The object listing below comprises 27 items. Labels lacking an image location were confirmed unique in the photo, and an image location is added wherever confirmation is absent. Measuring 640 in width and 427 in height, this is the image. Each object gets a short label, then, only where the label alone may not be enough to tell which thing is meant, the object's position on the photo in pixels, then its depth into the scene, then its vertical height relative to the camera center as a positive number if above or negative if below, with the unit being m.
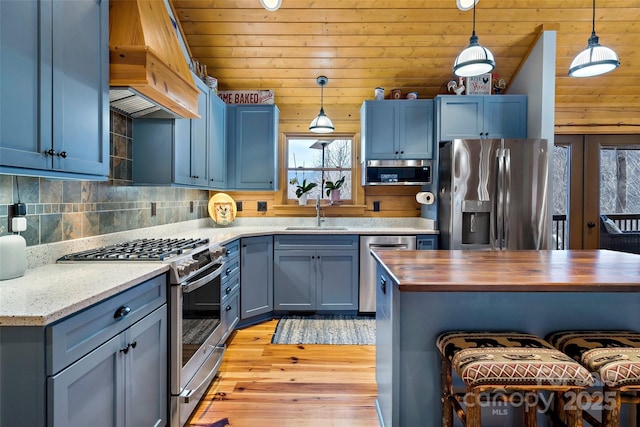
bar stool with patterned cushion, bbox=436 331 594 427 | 1.25 -0.58
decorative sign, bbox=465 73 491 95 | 3.77 +1.36
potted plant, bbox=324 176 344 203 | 4.12 +0.26
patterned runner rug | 3.10 -1.14
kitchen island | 1.62 -0.49
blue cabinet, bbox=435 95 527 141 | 3.69 +1.02
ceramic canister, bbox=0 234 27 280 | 1.42 -0.20
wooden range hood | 1.82 +0.81
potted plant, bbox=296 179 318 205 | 4.09 +0.24
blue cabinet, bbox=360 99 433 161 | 3.81 +0.89
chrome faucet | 4.06 -0.04
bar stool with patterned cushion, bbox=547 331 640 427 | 1.28 -0.57
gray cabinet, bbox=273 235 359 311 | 3.64 -0.64
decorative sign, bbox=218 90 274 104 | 4.04 +1.32
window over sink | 4.34 +0.59
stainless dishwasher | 3.62 -0.49
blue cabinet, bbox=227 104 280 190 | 3.88 +0.71
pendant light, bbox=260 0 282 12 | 2.61 +1.55
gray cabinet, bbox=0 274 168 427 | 1.04 -0.55
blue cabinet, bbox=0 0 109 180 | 1.22 +0.49
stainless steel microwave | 3.83 +0.43
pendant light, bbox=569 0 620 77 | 2.03 +0.89
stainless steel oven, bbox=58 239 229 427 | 1.84 -0.57
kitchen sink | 3.90 -0.21
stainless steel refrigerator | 3.32 +0.23
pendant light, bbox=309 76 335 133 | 3.43 +0.84
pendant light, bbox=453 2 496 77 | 2.04 +0.88
